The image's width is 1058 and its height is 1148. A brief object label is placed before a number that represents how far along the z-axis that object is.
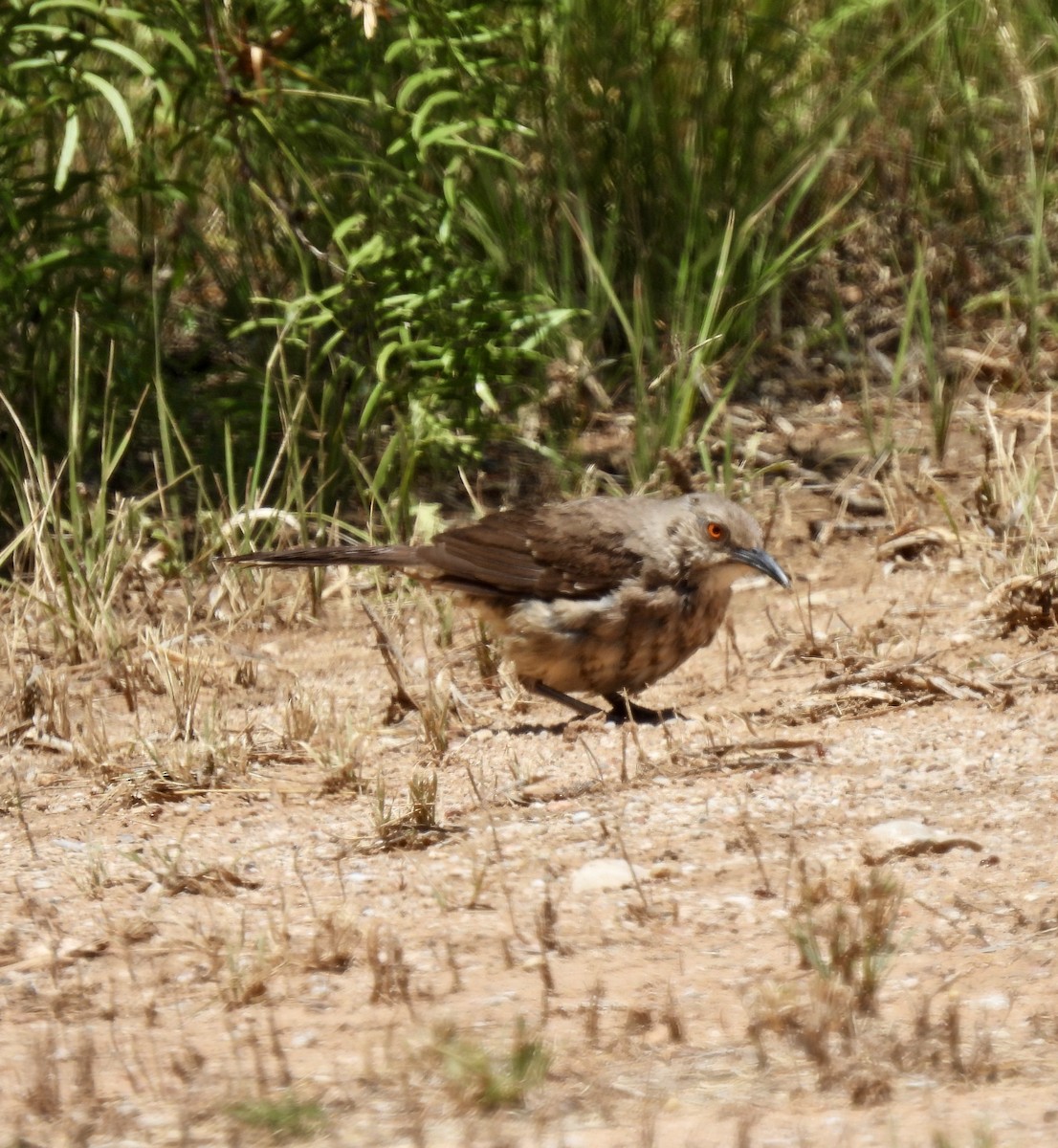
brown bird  11.79
